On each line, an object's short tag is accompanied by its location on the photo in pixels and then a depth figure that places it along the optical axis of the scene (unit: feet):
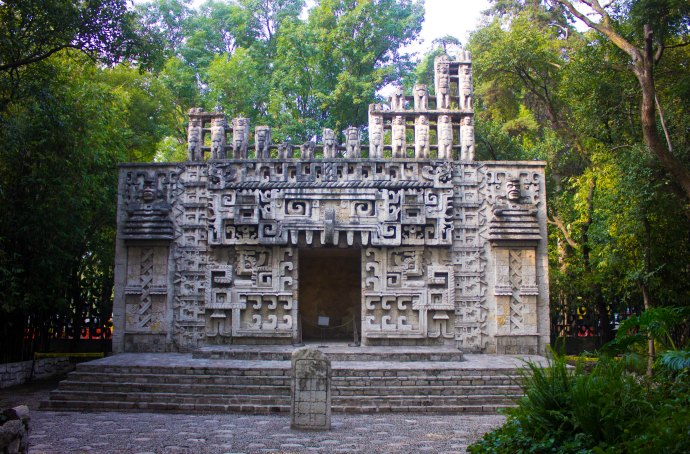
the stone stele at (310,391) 27.35
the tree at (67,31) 36.68
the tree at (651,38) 35.81
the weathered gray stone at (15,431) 17.71
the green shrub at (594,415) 15.17
